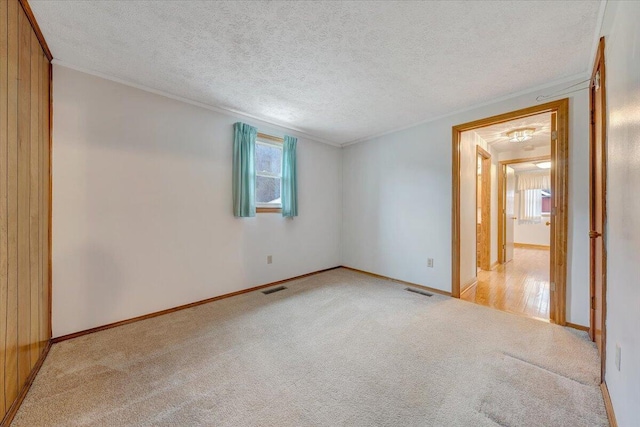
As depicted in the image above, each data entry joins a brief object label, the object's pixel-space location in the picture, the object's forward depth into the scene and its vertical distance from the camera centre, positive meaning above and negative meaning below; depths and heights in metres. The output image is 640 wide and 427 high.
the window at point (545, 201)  6.98 +0.34
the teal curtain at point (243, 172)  3.03 +0.52
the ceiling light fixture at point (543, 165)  5.88 +1.18
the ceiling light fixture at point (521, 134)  3.46 +1.14
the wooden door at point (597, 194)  1.53 +0.14
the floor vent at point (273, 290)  3.20 -1.04
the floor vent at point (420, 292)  3.07 -1.03
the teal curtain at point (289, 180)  3.59 +0.49
